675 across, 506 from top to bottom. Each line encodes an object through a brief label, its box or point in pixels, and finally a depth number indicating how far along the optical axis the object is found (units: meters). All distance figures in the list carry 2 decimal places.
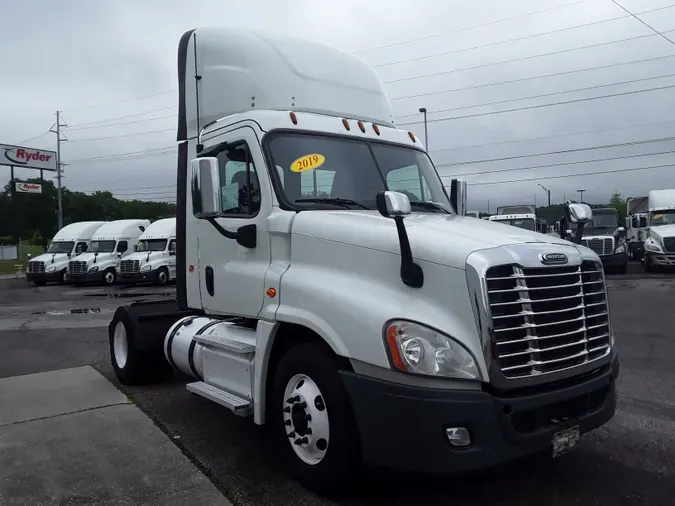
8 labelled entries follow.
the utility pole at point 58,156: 57.79
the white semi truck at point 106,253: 28.48
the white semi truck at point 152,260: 26.57
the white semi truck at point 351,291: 3.38
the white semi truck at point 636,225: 24.89
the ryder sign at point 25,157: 58.56
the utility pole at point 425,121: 34.23
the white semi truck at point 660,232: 22.38
